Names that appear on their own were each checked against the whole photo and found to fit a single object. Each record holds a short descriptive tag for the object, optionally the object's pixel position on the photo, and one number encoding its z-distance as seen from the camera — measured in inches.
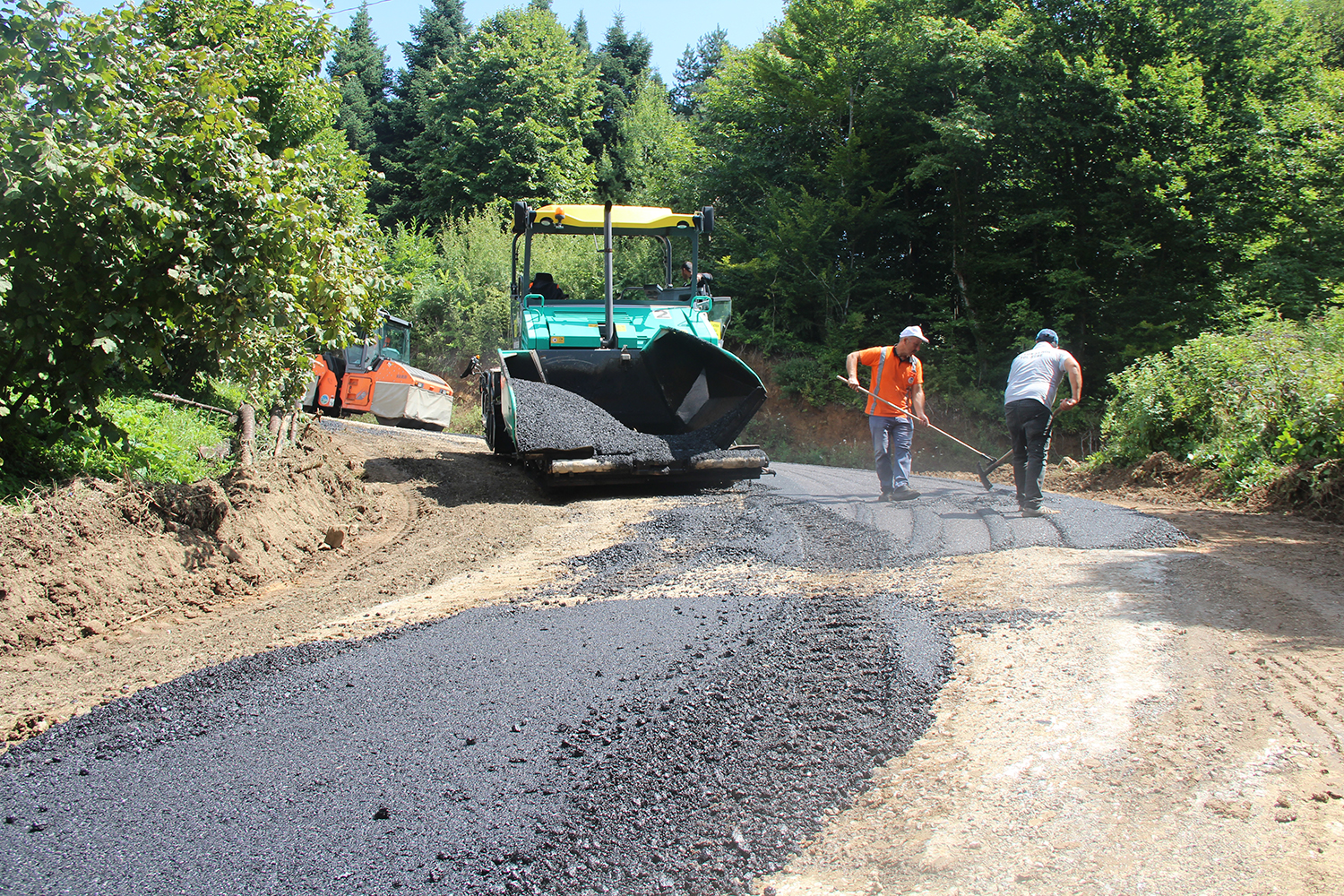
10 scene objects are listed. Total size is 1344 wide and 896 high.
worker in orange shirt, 307.6
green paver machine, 322.0
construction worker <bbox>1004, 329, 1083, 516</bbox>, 268.4
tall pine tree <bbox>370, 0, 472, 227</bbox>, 1430.9
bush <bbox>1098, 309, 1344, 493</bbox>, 299.9
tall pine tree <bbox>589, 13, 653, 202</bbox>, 1361.8
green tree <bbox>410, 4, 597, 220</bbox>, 1203.2
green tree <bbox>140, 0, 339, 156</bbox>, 383.6
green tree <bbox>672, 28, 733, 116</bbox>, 2049.7
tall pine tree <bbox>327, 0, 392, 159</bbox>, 1588.3
